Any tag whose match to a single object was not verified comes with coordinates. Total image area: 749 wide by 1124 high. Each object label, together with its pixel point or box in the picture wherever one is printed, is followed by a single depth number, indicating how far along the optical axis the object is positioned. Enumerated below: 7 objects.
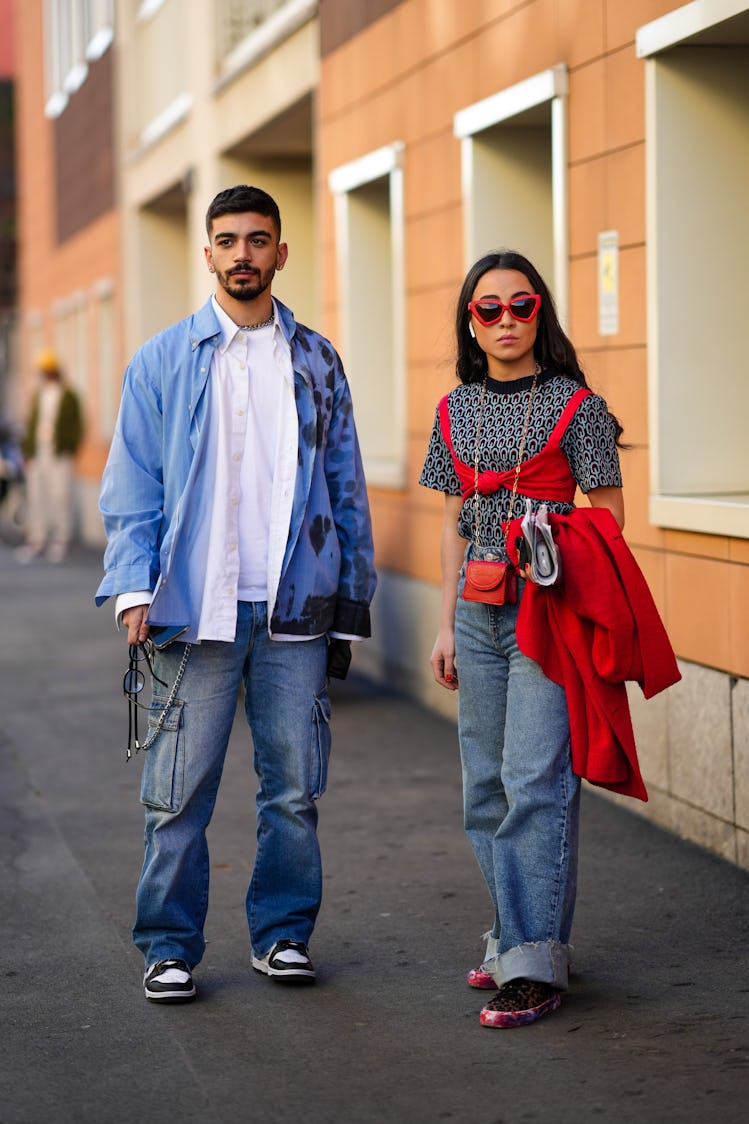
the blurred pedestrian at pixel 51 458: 22.03
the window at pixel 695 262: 7.11
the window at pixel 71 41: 23.62
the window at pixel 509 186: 9.59
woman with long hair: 4.80
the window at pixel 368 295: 12.10
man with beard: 4.98
